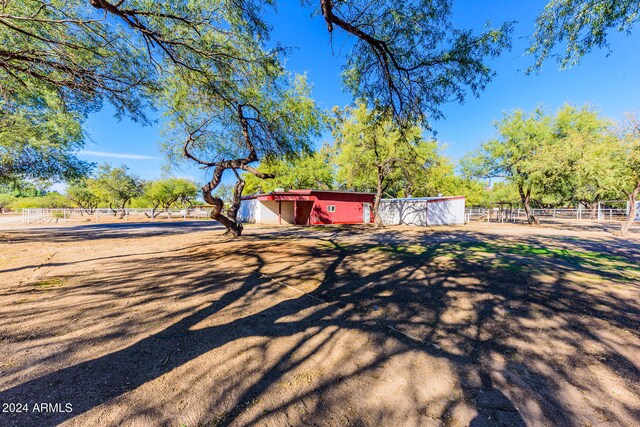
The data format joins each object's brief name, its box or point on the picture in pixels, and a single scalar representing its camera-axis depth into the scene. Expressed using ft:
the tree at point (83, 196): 108.82
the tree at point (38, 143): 29.22
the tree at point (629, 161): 39.46
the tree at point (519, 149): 61.93
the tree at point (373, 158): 58.23
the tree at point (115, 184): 100.68
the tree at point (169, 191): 109.31
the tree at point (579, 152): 49.49
